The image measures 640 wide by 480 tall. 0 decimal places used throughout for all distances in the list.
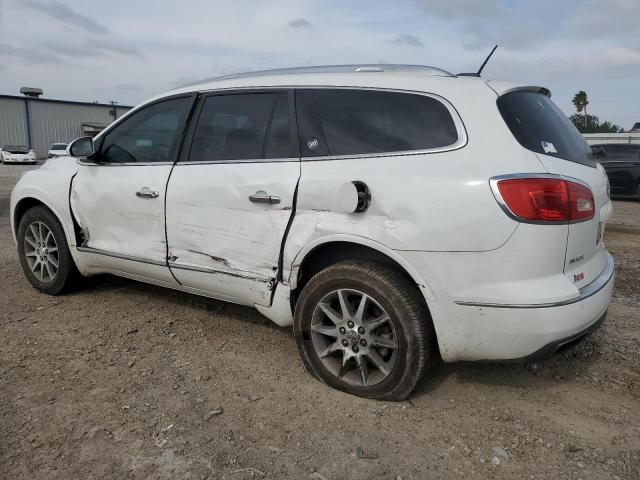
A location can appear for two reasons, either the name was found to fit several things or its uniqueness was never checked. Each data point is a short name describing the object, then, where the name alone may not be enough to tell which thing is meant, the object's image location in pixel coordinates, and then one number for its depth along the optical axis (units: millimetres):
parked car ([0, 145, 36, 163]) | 31484
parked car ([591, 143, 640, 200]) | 13406
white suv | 2549
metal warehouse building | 42750
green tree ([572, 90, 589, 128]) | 62666
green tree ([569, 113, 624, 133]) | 45312
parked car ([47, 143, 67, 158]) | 32825
